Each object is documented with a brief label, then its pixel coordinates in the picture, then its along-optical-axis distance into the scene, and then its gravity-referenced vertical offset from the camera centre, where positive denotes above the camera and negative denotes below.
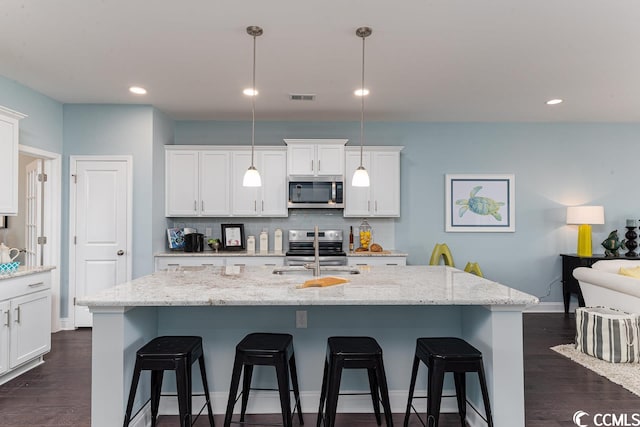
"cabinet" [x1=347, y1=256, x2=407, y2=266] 4.55 -0.50
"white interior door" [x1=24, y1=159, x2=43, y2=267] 4.26 -0.02
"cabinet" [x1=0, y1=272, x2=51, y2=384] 2.97 -0.87
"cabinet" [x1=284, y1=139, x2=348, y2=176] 4.73 +0.72
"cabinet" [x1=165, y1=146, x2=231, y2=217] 4.75 +0.44
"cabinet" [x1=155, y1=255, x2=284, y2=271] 4.42 -0.50
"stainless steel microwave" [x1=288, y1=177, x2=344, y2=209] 4.73 +0.31
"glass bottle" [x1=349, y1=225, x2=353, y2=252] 4.89 -0.28
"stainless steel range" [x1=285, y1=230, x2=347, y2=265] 4.48 -0.38
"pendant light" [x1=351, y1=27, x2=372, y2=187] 2.80 +0.30
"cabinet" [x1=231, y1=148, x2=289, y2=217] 4.79 +0.39
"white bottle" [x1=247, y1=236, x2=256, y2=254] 4.89 -0.34
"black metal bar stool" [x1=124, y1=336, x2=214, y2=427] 1.97 -0.76
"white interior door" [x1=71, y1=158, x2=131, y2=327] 4.38 -0.09
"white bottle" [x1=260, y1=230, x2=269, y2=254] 4.90 -0.31
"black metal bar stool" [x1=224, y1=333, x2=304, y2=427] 2.01 -0.76
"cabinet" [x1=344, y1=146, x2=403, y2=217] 4.82 +0.40
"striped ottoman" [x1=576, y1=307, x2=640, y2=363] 3.30 -1.01
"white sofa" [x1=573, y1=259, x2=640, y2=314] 3.51 -0.65
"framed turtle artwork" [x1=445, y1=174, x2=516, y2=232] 5.22 +0.21
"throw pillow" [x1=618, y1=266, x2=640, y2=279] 3.63 -0.51
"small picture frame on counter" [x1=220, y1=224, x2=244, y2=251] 4.93 -0.25
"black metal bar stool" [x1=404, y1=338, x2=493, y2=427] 1.96 -0.76
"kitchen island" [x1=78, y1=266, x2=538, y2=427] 1.98 -0.64
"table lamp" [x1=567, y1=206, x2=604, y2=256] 4.91 -0.03
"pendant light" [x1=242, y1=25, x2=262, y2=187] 2.82 +0.29
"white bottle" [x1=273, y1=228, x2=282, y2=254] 4.94 -0.29
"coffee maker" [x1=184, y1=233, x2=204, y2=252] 4.67 -0.30
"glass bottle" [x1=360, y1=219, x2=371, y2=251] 4.90 -0.27
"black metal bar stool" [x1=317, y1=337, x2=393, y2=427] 1.99 -0.77
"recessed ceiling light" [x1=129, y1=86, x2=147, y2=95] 3.86 +1.30
